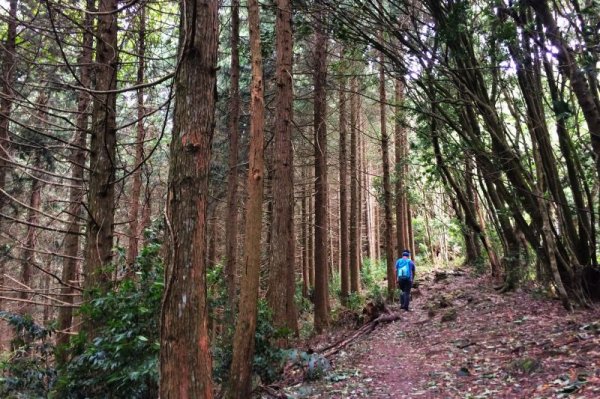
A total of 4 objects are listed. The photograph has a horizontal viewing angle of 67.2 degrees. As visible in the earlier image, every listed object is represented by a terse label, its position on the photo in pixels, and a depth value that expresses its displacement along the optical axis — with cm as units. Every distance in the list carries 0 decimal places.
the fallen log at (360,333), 1028
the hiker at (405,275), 1378
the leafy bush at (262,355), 743
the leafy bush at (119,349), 541
